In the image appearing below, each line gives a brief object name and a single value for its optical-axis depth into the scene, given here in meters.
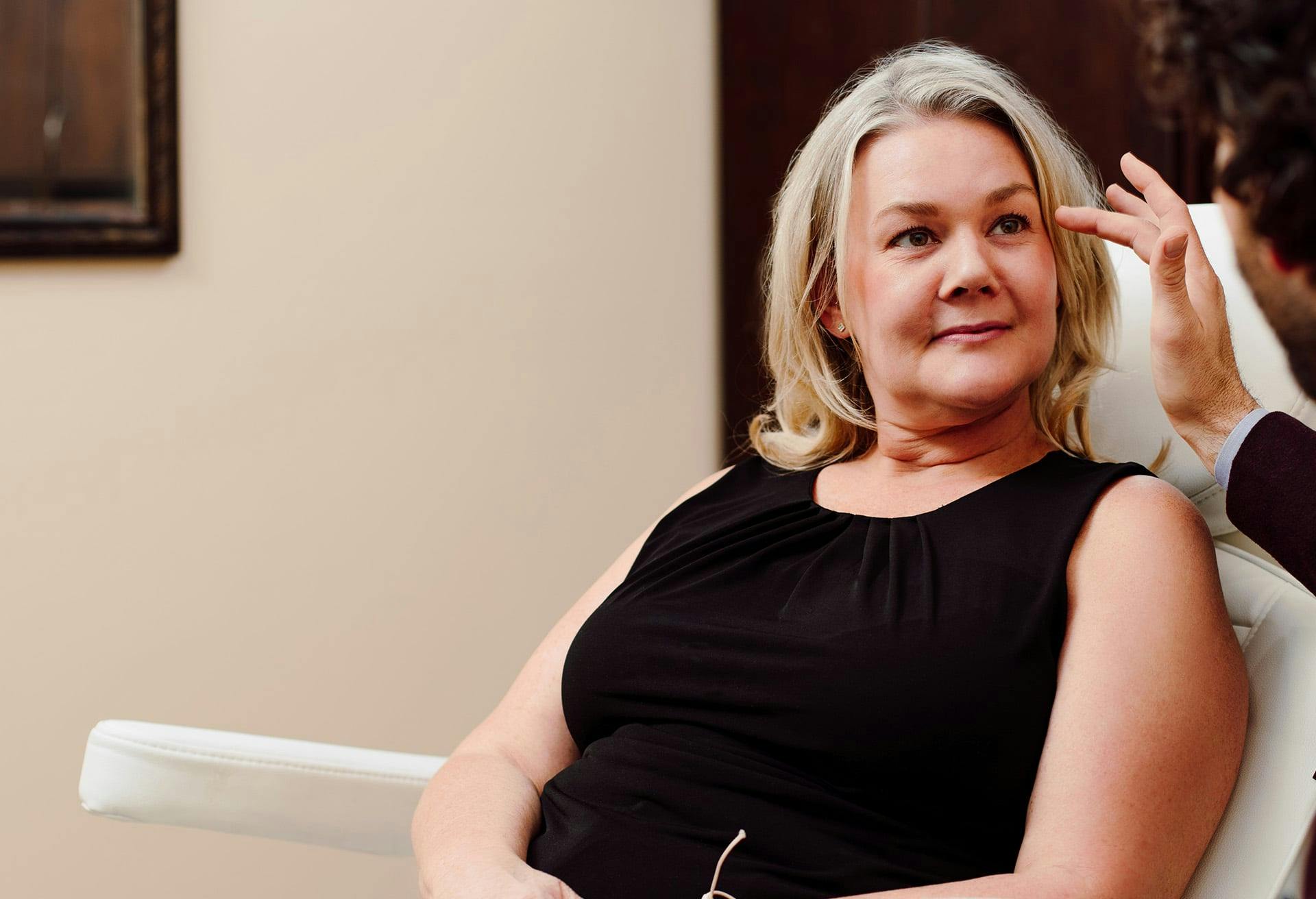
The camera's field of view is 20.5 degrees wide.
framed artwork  2.84
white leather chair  2.35
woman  2.19
